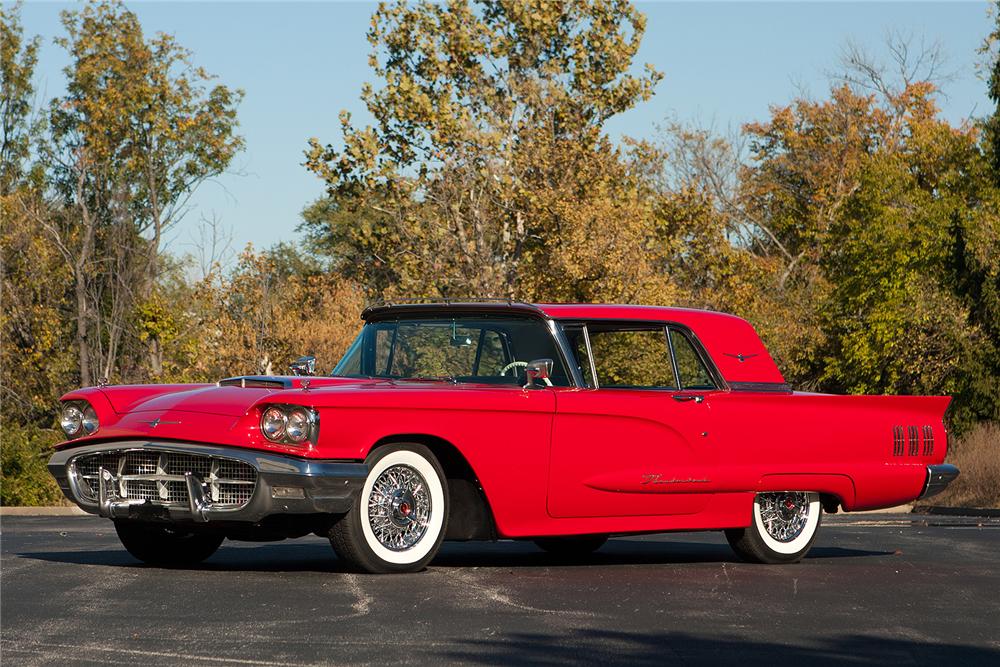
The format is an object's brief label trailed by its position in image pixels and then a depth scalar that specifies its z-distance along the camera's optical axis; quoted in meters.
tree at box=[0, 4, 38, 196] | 49.72
